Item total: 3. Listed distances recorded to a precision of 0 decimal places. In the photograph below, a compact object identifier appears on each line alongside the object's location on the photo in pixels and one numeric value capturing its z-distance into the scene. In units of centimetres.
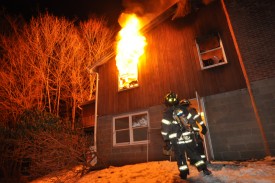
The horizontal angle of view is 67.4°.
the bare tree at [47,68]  1778
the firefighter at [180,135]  530
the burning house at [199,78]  755
